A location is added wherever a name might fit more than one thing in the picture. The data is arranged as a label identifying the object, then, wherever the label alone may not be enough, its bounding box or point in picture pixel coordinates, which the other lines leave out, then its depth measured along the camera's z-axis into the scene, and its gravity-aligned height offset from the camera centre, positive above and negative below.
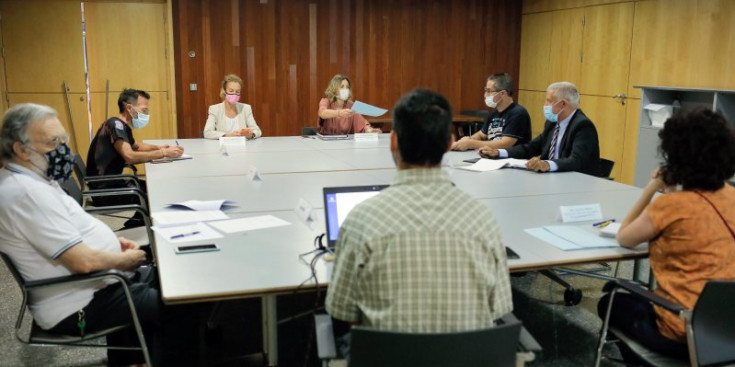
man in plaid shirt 1.58 -0.40
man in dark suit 4.22 -0.35
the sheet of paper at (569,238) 2.53 -0.61
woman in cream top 5.96 -0.31
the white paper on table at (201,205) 3.06 -0.57
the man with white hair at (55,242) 2.22 -0.57
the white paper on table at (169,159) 4.61 -0.55
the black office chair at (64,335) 2.24 -0.87
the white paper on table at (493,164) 4.31 -0.53
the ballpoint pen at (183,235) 2.56 -0.60
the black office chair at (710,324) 2.01 -0.74
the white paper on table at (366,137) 5.90 -0.49
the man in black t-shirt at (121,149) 4.48 -0.47
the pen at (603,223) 2.78 -0.59
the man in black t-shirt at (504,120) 5.14 -0.28
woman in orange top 2.19 -0.46
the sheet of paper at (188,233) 2.55 -0.60
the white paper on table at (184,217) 2.81 -0.59
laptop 2.44 -0.45
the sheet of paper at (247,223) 2.71 -0.60
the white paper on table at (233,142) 5.35 -0.50
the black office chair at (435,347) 1.53 -0.62
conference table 2.15 -0.59
